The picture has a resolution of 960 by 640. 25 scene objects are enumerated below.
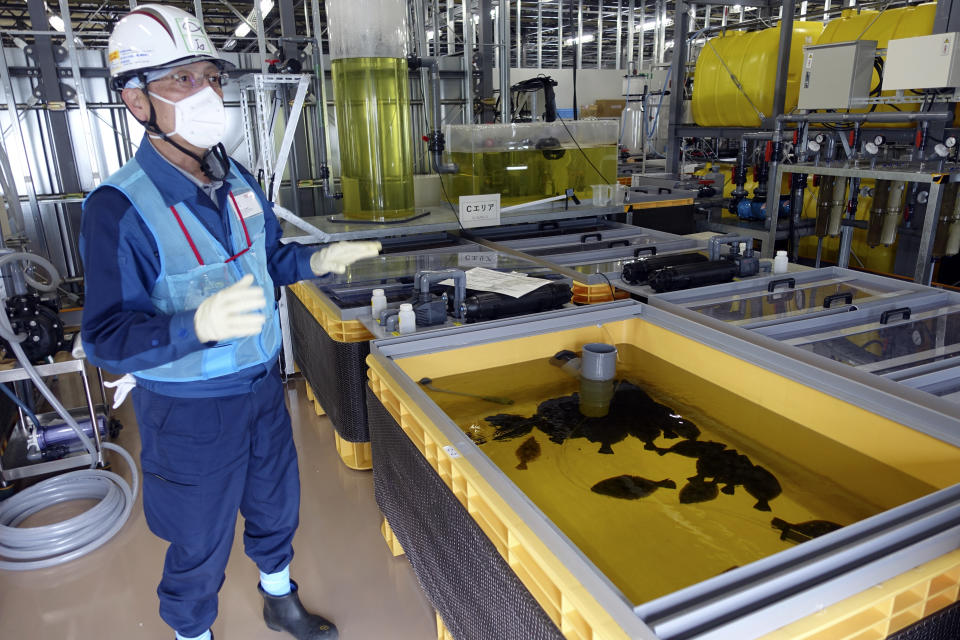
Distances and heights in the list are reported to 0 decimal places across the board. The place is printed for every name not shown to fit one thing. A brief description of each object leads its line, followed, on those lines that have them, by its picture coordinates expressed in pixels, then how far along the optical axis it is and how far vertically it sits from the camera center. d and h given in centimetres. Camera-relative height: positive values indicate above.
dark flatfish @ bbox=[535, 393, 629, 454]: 171 -77
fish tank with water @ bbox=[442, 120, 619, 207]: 351 -12
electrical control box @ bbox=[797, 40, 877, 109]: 416 +37
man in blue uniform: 128 -32
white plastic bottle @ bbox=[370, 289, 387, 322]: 212 -52
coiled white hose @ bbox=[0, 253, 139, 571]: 221 -133
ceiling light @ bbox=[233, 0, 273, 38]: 906 +161
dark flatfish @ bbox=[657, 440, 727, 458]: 162 -78
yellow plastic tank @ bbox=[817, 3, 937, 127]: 467 +78
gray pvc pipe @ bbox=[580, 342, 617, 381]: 184 -64
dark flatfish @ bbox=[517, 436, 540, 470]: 161 -78
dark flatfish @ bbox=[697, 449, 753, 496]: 152 -79
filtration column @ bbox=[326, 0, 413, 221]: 316 +17
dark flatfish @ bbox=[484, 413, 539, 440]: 170 -76
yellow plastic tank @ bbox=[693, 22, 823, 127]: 543 +50
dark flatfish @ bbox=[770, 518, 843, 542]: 132 -81
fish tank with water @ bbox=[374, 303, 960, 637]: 131 -75
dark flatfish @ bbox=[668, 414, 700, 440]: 169 -77
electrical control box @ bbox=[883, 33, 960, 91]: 362 +37
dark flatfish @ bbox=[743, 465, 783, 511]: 145 -79
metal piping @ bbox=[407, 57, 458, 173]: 343 -6
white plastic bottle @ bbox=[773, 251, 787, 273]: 243 -49
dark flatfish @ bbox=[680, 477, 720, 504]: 148 -81
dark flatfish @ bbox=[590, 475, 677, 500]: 151 -82
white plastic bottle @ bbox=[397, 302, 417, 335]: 192 -53
